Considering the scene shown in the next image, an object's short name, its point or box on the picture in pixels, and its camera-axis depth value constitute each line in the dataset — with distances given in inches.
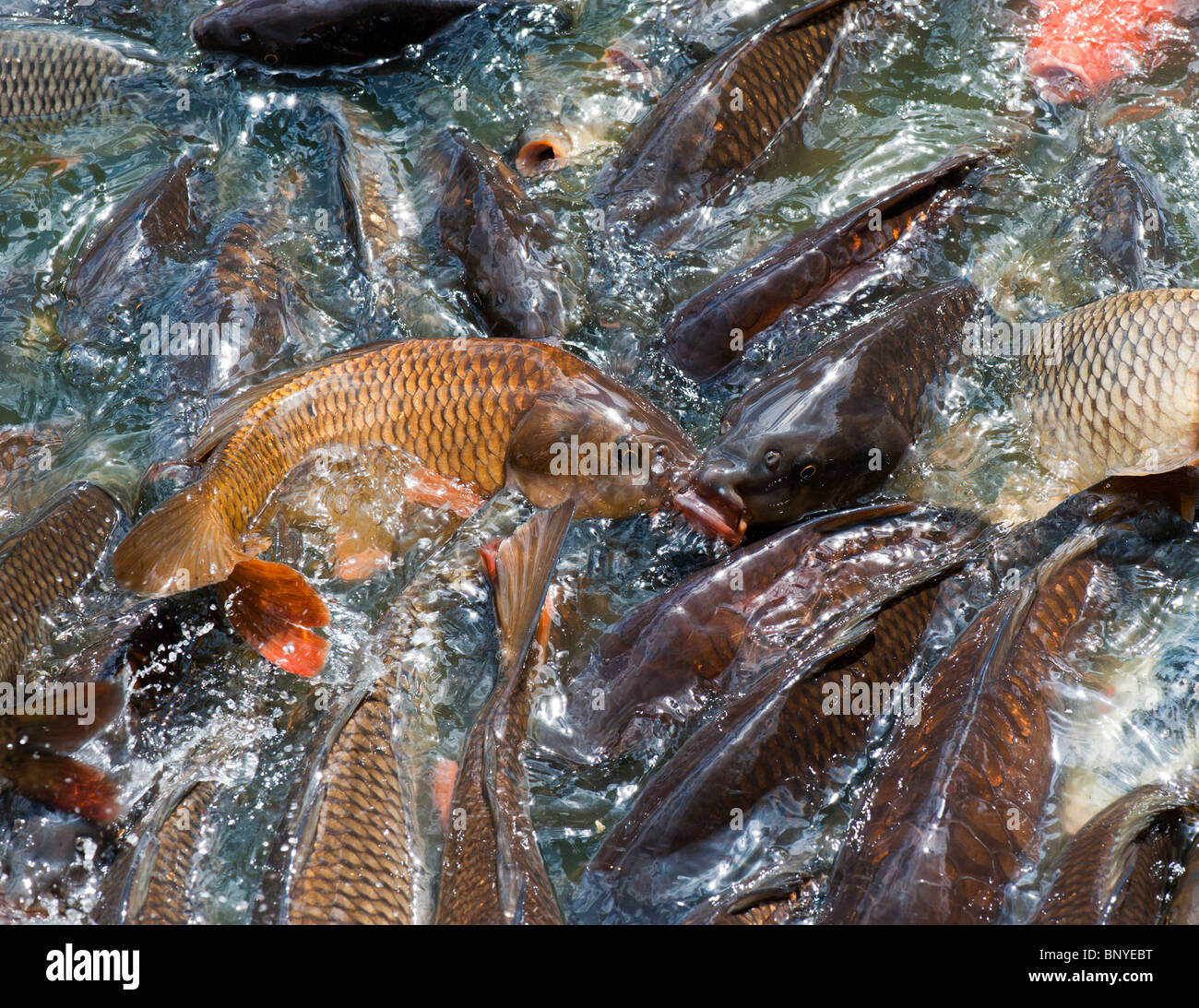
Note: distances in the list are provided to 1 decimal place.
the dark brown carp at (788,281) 149.1
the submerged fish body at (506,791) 98.0
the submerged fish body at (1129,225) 158.1
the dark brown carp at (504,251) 157.1
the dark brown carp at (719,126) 171.9
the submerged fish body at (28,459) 152.1
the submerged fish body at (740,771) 104.3
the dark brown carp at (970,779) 95.6
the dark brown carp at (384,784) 100.2
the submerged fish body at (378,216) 169.6
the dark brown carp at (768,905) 98.0
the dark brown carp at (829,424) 133.0
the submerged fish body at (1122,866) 96.4
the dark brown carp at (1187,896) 96.7
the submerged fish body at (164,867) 102.7
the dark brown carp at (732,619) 118.7
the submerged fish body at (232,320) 156.1
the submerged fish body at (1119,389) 134.0
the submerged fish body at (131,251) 169.2
